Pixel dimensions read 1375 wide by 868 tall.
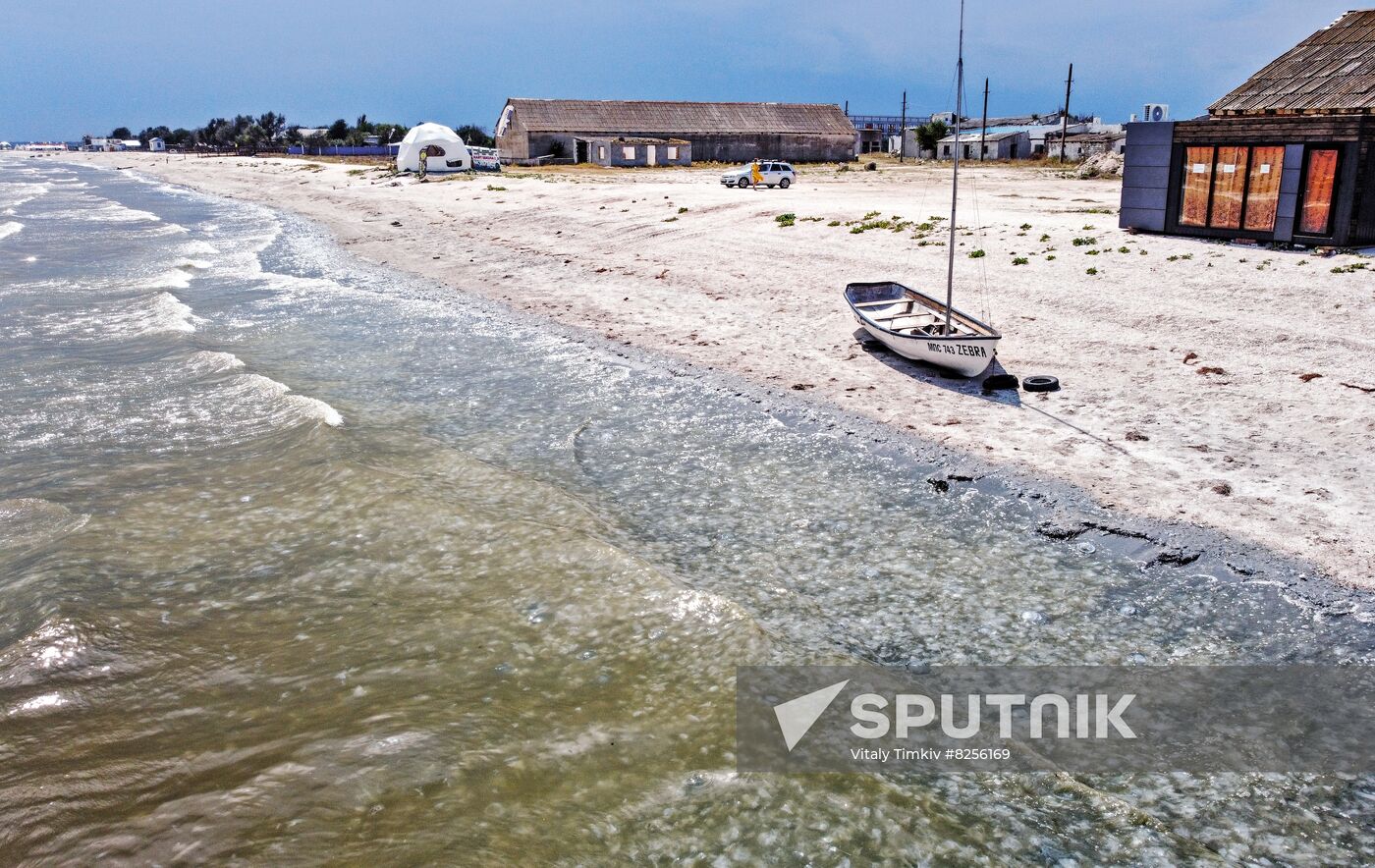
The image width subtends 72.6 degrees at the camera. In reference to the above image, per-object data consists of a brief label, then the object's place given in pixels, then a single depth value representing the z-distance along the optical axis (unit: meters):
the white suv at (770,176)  53.12
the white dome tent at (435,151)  76.81
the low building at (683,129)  87.31
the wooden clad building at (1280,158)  25.05
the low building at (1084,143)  87.75
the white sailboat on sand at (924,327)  17.47
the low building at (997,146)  101.25
